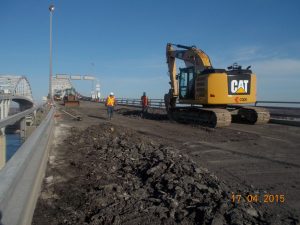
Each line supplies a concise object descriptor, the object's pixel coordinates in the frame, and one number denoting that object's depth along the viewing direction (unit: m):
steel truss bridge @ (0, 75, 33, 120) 47.78
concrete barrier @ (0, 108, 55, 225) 1.77
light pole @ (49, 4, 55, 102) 18.29
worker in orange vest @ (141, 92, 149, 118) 18.48
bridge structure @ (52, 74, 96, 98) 58.72
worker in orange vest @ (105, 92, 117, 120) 14.80
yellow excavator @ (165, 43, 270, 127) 10.91
